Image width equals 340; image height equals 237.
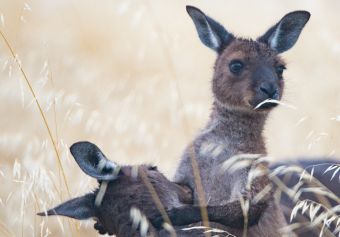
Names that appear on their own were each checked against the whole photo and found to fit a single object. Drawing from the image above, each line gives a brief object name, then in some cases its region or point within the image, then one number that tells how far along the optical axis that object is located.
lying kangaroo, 9.30
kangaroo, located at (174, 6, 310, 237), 10.62
